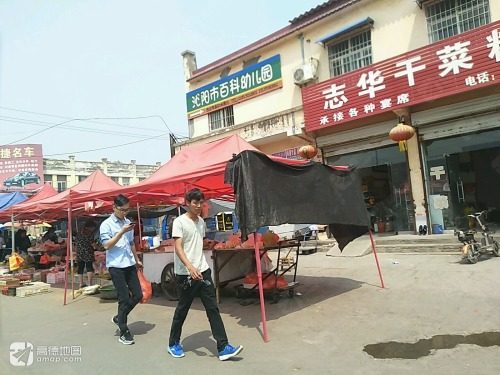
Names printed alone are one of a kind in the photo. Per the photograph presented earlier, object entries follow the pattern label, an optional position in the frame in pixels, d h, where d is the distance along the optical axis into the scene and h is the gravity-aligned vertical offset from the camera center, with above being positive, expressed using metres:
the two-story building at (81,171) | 40.47 +6.39
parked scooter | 8.26 -1.07
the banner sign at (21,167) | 38.62 +6.78
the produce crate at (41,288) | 8.89 -1.27
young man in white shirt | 3.96 -0.59
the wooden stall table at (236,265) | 6.55 -0.88
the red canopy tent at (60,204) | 9.18 +0.70
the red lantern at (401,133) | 10.53 +1.90
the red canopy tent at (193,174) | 6.14 +0.77
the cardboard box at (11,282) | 9.00 -1.09
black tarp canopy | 5.01 +0.23
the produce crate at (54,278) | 10.43 -1.24
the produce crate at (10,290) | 8.87 -1.26
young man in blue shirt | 4.75 -0.44
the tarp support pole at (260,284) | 4.55 -0.86
